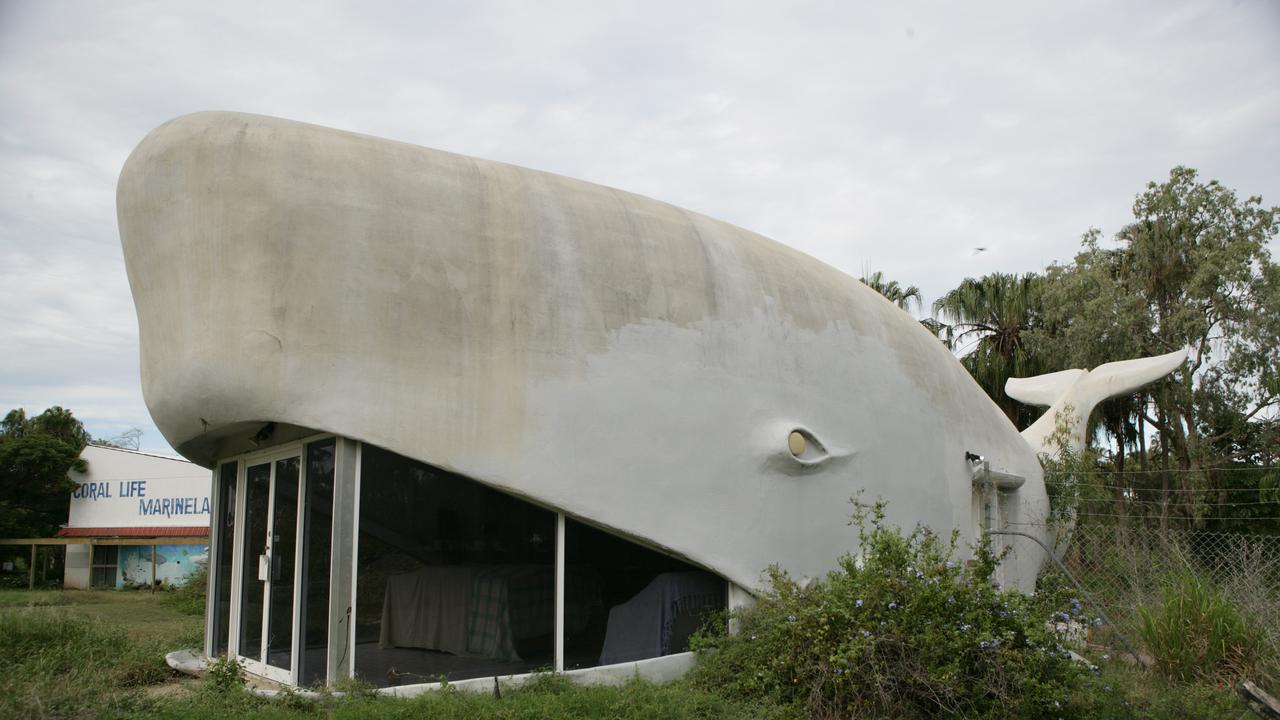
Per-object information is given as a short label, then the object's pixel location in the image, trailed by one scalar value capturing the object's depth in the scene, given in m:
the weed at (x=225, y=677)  7.50
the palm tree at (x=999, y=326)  23.30
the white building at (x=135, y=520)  27.00
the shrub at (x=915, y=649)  6.79
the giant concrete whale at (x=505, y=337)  7.53
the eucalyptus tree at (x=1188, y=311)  17.14
